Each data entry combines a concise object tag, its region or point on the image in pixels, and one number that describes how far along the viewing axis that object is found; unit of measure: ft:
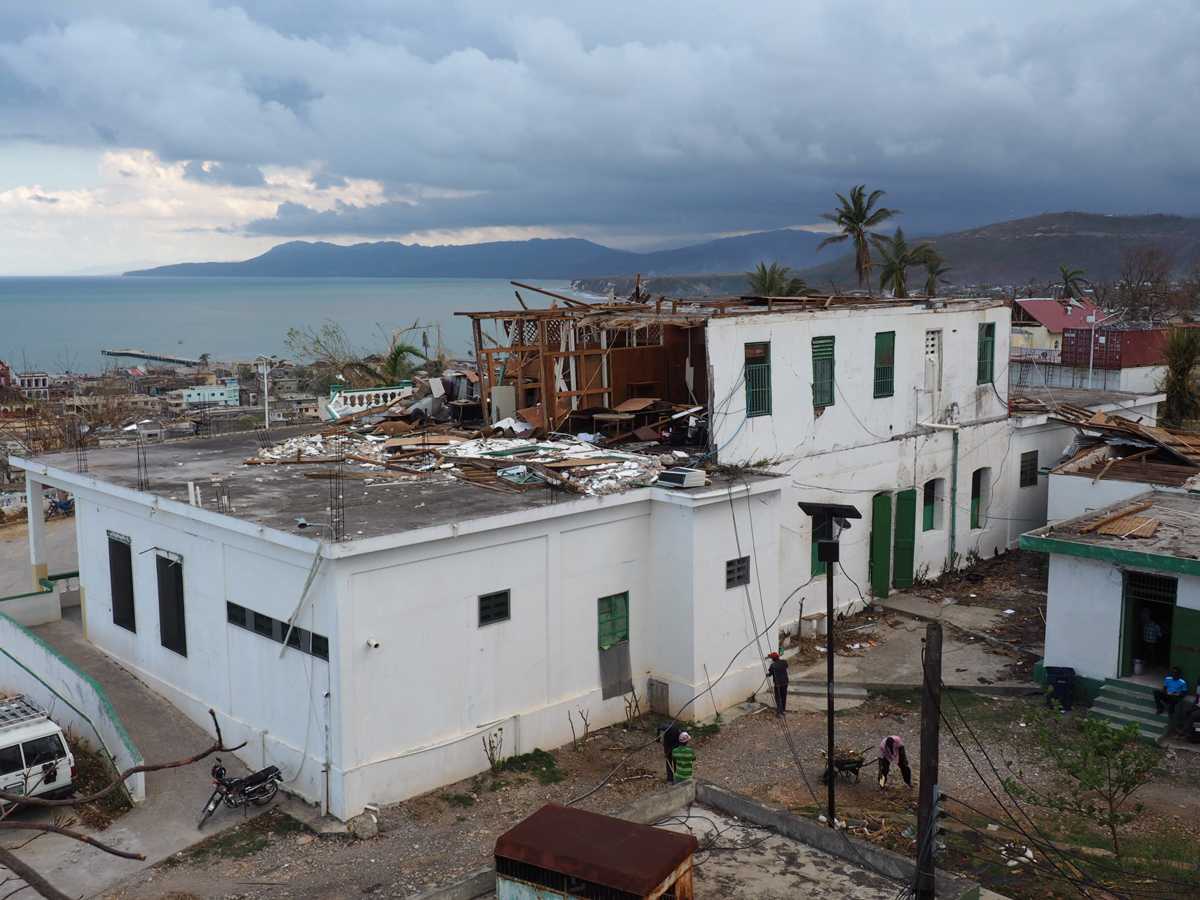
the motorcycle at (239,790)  47.65
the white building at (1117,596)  55.98
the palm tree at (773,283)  171.59
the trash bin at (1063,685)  59.67
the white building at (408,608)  47.83
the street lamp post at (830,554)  44.21
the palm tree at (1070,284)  294.25
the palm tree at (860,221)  179.63
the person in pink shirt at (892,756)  49.73
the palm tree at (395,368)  124.26
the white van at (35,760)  50.26
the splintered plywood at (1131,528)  61.93
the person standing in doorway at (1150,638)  59.77
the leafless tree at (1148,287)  278.46
